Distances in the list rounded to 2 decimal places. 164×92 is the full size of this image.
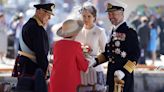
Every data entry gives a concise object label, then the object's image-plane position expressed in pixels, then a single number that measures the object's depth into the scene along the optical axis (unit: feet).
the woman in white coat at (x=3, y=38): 69.10
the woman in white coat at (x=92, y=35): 32.53
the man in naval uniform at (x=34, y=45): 28.63
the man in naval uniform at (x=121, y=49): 28.32
